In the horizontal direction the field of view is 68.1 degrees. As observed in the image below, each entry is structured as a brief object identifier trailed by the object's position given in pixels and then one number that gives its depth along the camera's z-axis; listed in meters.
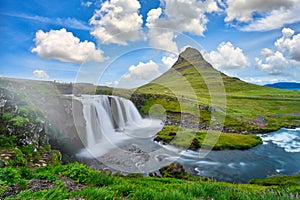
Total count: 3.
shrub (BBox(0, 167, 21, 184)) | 6.49
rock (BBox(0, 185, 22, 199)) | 5.77
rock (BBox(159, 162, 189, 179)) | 18.47
